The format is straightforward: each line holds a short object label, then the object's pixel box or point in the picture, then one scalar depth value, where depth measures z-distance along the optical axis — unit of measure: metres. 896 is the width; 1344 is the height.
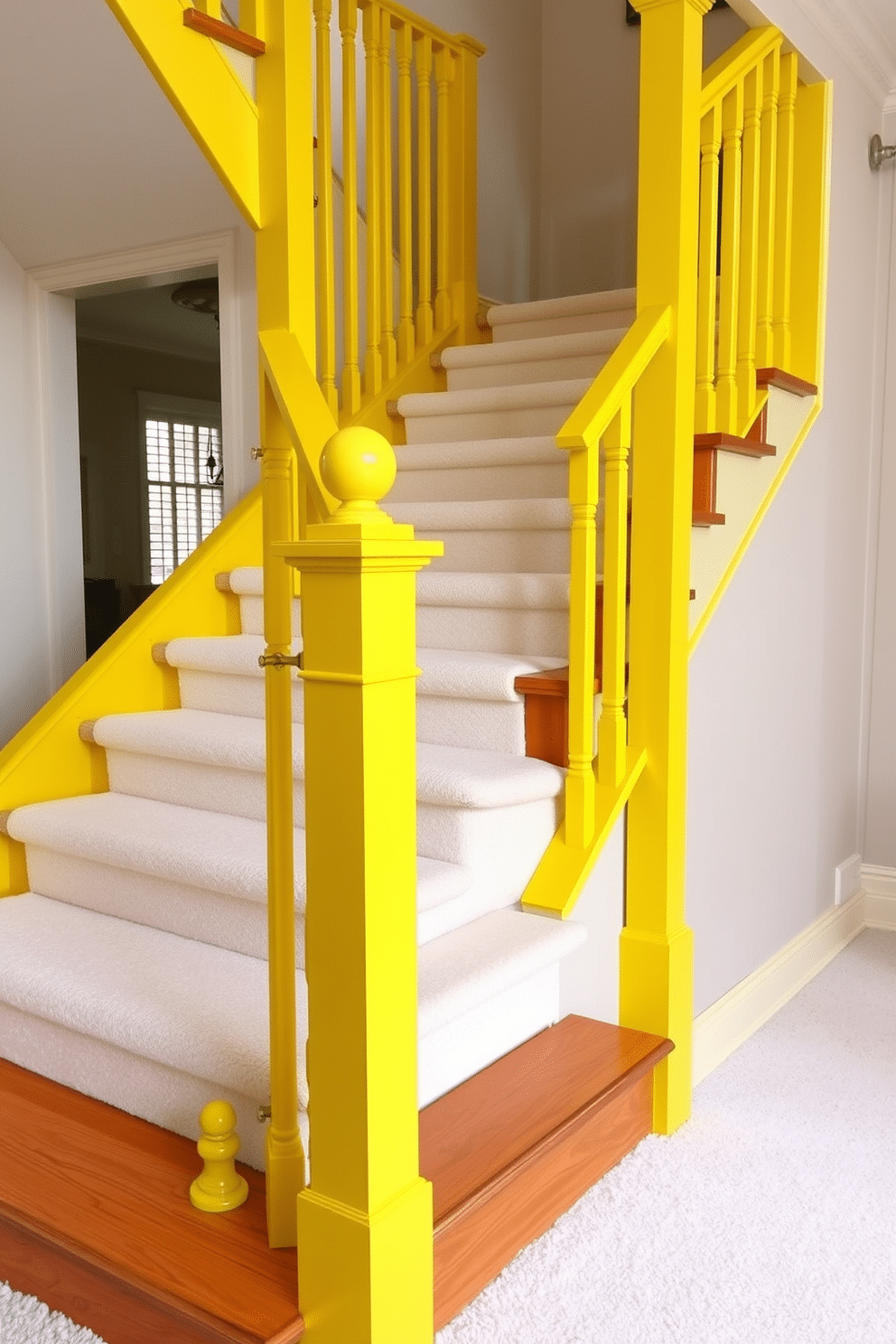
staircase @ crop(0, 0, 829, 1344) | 1.50
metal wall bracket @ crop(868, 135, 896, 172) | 3.53
